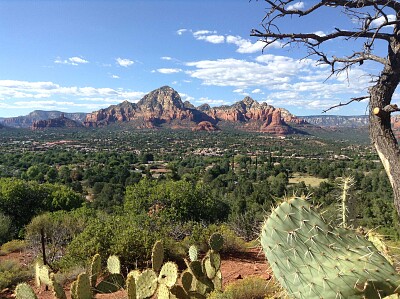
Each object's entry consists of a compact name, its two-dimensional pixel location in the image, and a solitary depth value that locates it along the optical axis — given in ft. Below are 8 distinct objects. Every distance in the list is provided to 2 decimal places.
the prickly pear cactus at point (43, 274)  10.63
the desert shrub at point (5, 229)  46.85
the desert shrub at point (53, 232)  34.16
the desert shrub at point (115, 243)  27.35
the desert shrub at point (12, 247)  37.94
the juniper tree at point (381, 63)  12.98
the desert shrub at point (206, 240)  30.58
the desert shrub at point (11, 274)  25.72
